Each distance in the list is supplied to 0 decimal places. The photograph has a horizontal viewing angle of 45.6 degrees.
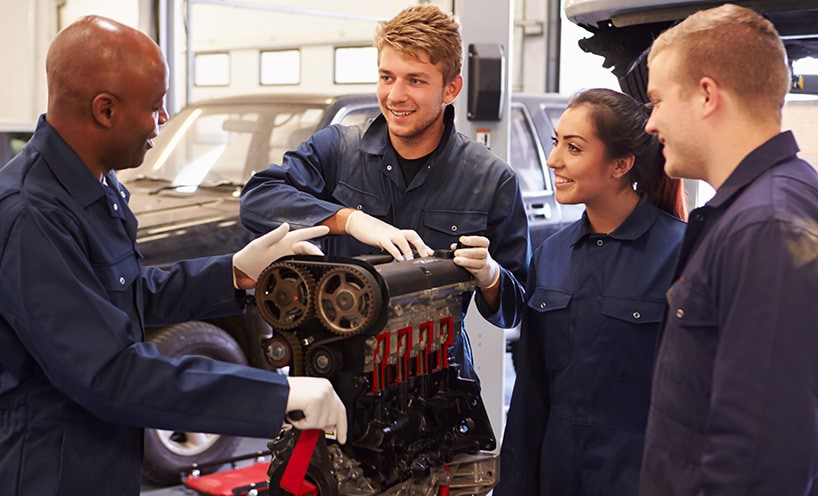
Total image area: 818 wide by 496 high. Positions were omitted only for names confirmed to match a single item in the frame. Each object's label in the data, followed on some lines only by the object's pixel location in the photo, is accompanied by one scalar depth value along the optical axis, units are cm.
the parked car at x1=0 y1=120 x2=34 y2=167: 737
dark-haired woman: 245
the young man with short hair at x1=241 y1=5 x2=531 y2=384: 278
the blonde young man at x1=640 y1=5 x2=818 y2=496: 162
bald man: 194
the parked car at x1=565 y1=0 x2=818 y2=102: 271
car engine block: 198
